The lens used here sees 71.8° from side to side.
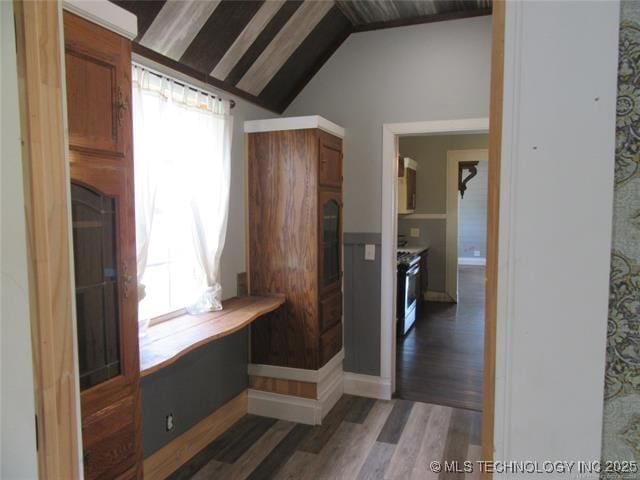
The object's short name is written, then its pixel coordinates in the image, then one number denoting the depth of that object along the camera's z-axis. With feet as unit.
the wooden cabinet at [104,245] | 4.80
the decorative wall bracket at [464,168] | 22.76
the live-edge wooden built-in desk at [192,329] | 6.60
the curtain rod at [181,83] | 7.34
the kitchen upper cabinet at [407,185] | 19.08
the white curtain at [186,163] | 7.09
